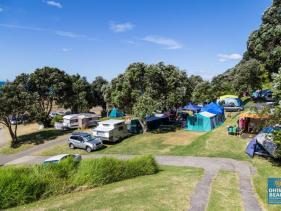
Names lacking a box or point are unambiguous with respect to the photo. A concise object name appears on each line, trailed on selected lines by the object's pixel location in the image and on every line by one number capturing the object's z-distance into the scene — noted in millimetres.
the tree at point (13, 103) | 35750
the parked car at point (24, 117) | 40244
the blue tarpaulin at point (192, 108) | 53288
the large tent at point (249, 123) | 27730
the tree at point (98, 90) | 64375
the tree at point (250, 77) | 50281
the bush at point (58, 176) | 13490
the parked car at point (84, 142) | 30547
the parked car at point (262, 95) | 51969
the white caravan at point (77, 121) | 45625
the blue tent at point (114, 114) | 58406
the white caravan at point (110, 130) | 32694
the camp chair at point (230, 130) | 29145
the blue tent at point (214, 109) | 39750
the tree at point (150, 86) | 35469
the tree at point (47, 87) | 47812
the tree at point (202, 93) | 65375
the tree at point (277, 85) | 18016
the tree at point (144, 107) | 34125
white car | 22650
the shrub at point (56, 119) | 51100
